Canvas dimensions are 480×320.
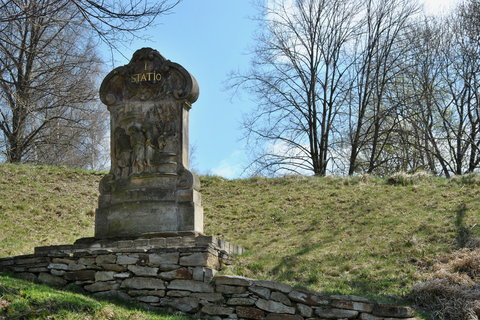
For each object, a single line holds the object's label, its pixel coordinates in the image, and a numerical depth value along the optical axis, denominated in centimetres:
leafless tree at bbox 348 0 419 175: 2472
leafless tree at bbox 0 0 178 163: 2277
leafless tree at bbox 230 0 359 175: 2441
